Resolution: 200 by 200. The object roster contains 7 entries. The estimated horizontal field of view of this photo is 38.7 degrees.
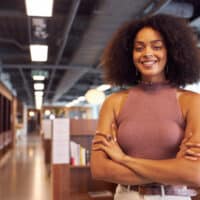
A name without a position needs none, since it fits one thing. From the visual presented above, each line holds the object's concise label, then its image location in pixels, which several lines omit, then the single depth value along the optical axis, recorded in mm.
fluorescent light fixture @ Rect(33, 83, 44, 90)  10926
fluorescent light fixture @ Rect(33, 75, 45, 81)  8852
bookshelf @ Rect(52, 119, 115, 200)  3049
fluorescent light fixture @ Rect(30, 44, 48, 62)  5398
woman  1006
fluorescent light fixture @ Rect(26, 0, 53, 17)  3184
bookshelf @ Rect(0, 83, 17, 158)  11273
